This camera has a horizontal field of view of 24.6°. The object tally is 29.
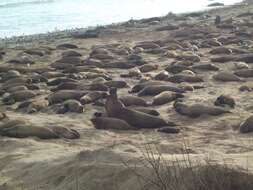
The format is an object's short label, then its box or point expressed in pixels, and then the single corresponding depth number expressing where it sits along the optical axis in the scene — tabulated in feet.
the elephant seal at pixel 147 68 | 49.55
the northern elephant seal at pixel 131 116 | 30.99
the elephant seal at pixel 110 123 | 30.83
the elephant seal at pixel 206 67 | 48.29
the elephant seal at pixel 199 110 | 32.76
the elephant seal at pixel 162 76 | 44.51
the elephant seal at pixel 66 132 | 29.32
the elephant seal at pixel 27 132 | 29.32
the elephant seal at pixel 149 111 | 32.94
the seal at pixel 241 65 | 47.09
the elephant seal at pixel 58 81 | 44.75
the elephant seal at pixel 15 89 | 41.75
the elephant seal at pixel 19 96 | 39.58
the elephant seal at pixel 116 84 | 42.65
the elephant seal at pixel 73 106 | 35.65
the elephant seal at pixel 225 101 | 34.22
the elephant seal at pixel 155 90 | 39.34
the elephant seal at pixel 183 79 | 43.62
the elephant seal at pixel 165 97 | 36.60
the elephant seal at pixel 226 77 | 42.85
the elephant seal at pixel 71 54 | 60.49
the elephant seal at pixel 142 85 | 40.70
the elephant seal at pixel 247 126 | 28.17
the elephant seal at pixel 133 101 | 36.17
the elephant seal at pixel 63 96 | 38.55
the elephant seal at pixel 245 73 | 43.91
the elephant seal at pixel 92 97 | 37.55
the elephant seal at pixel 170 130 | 29.58
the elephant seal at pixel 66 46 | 69.26
